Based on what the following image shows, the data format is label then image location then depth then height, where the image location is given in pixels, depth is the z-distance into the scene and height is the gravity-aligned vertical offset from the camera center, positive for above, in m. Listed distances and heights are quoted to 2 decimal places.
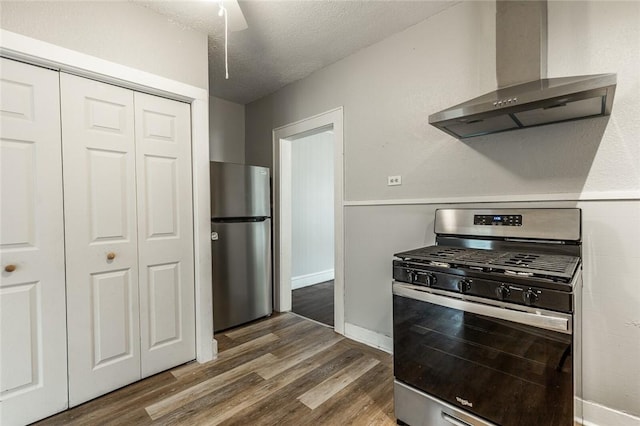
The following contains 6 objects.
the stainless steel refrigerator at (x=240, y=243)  2.85 -0.34
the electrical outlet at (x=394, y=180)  2.35 +0.22
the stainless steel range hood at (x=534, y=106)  1.21 +0.48
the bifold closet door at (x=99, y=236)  1.77 -0.16
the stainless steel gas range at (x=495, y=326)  1.16 -0.53
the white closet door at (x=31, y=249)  1.57 -0.21
